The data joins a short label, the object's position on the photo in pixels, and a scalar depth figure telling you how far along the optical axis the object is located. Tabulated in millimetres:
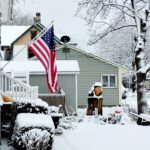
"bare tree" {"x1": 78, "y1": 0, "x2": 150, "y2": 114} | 23703
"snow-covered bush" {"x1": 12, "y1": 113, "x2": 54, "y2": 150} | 9695
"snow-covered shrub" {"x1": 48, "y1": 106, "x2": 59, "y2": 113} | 14747
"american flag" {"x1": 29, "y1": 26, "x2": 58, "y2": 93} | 11024
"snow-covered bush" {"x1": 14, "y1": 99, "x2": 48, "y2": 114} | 11586
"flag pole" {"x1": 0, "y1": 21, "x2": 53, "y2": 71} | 11191
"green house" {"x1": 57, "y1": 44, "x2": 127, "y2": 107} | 32188
